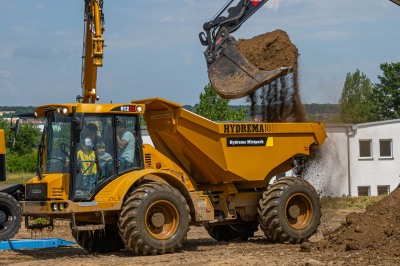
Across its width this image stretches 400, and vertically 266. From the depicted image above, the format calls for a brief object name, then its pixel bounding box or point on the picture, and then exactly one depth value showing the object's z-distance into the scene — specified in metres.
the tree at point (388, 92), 69.38
